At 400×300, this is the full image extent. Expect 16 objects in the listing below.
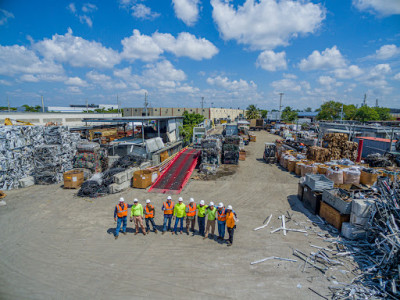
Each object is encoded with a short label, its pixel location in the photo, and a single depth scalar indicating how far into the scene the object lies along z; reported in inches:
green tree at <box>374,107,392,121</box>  2156.7
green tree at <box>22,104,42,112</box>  2952.8
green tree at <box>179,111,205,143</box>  1081.5
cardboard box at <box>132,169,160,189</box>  534.3
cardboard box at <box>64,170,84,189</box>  529.3
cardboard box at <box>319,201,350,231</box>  338.0
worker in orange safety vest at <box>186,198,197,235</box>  327.3
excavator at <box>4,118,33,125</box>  658.3
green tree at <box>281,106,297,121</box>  2544.3
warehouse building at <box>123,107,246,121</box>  2778.3
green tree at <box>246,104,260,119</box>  2716.8
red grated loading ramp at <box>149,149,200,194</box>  531.7
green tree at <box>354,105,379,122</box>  1910.7
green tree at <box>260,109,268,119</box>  3304.6
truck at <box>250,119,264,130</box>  2224.4
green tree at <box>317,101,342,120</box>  2182.6
